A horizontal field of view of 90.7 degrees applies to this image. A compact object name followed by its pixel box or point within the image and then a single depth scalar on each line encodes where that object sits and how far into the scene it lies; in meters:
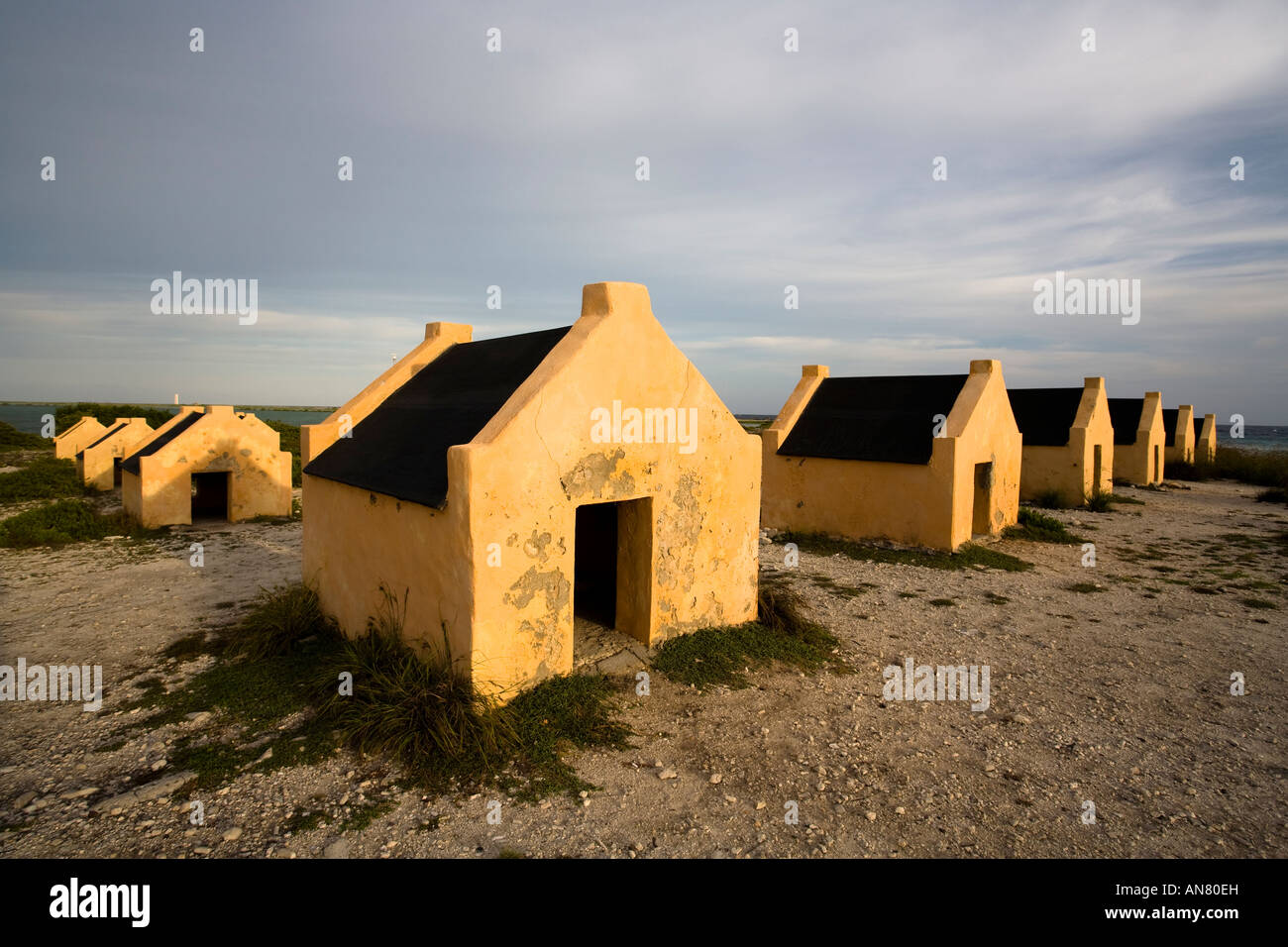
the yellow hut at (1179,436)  27.86
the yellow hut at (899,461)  12.84
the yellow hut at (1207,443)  29.19
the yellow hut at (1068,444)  19.06
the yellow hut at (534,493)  5.43
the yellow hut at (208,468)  14.95
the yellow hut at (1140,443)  23.88
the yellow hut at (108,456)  20.98
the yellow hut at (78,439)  27.27
